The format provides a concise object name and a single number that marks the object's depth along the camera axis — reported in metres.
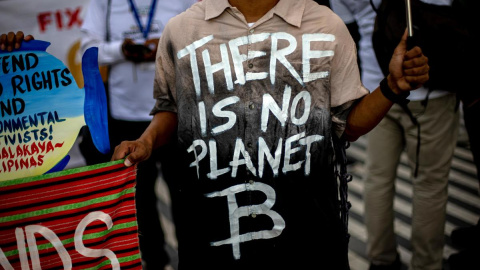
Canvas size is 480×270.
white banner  6.79
